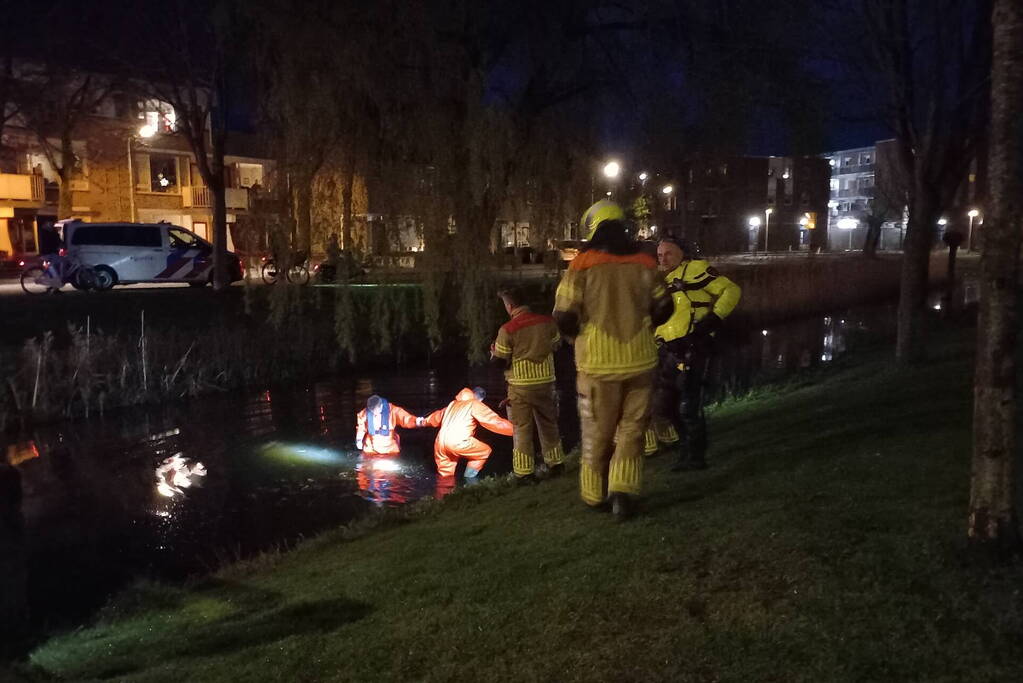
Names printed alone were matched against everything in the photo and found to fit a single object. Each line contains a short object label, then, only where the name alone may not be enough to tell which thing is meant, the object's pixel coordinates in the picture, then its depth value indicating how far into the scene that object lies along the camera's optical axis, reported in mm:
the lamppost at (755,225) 71500
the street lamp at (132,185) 37222
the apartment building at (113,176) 34656
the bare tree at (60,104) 27922
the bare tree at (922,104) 11172
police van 22578
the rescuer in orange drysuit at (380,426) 11195
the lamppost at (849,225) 77106
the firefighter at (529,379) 7773
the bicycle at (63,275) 21734
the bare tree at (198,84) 21078
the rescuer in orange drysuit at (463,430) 10148
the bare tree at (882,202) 41738
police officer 6430
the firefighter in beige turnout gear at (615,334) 5250
